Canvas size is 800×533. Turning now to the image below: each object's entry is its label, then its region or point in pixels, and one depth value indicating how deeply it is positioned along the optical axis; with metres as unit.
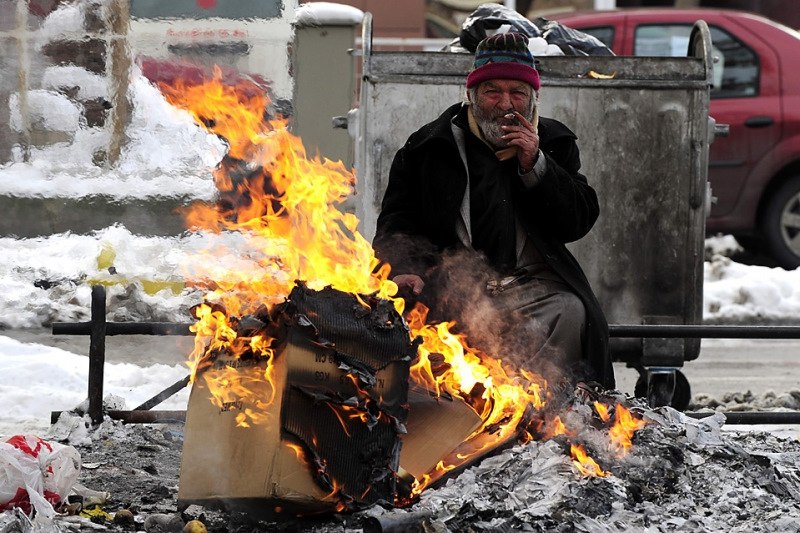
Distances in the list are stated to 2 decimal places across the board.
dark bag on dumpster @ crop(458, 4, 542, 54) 14.86
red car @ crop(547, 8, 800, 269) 23.25
